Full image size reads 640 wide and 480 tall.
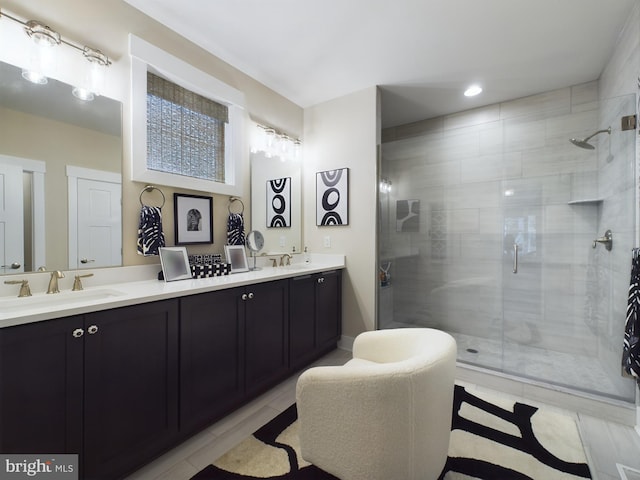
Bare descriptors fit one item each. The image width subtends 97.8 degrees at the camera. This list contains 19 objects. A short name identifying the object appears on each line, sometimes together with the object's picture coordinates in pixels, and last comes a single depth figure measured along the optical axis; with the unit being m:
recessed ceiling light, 2.73
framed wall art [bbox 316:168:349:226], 2.87
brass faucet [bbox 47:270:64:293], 1.41
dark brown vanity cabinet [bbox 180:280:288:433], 1.54
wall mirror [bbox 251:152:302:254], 2.63
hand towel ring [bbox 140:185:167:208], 1.83
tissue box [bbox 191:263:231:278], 1.97
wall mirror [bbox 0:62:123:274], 1.35
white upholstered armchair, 1.00
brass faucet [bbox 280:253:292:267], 2.84
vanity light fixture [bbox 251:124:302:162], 2.67
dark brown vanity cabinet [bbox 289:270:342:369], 2.27
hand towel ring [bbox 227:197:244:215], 2.39
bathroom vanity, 1.03
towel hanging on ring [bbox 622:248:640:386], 1.61
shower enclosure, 2.23
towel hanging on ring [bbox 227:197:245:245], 2.35
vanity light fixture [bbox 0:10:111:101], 1.40
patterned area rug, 1.39
